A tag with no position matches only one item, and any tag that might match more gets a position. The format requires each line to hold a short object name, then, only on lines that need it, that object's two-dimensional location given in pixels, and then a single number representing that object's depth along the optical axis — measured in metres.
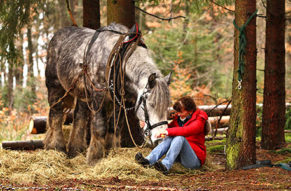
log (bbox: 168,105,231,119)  18.02
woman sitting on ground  9.49
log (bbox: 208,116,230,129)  17.97
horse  9.15
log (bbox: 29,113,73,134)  15.24
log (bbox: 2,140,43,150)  13.92
